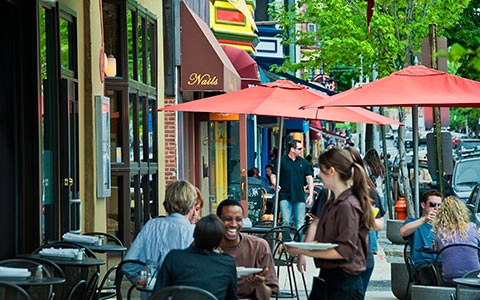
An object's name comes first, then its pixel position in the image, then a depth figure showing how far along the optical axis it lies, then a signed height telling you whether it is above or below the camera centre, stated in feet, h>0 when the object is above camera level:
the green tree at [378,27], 82.64 +10.51
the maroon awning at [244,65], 75.00 +6.86
